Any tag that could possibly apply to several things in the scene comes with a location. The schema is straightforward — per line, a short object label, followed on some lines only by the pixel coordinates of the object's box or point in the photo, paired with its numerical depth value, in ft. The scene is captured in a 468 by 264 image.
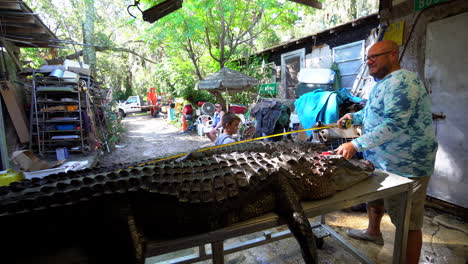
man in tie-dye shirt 5.74
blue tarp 11.56
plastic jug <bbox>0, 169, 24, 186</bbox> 7.47
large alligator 4.00
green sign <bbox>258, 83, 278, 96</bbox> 30.60
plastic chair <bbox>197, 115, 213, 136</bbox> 32.09
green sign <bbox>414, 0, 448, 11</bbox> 10.26
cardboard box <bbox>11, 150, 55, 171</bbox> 11.32
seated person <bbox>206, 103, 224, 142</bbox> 20.10
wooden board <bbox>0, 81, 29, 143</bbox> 18.44
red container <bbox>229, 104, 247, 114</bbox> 30.42
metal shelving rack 20.88
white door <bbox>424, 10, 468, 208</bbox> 9.92
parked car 69.77
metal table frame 4.33
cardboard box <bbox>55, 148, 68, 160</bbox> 20.80
